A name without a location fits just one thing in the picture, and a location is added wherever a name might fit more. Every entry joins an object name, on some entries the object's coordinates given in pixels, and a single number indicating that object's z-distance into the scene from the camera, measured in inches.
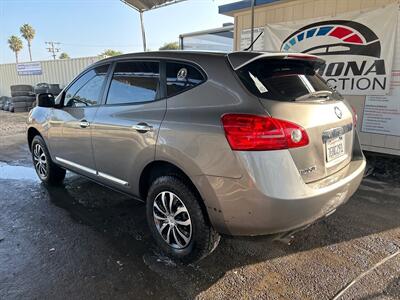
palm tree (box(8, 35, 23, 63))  2144.4
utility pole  2576.3
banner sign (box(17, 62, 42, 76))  780.5
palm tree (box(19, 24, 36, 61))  2184.3
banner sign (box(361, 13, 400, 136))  195.3
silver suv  84.0
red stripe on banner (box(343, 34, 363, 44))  207.5
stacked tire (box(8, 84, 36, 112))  631.8
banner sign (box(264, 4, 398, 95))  196.7
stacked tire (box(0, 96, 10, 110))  687.9
